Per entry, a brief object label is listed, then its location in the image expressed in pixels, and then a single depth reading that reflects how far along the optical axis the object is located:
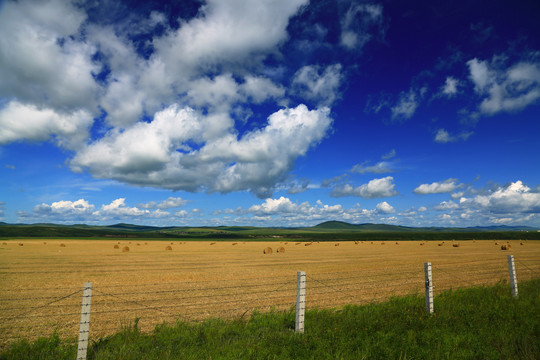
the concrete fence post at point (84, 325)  6.13
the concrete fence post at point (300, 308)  7.93
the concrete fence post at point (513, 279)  11.93
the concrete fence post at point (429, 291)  9.69
